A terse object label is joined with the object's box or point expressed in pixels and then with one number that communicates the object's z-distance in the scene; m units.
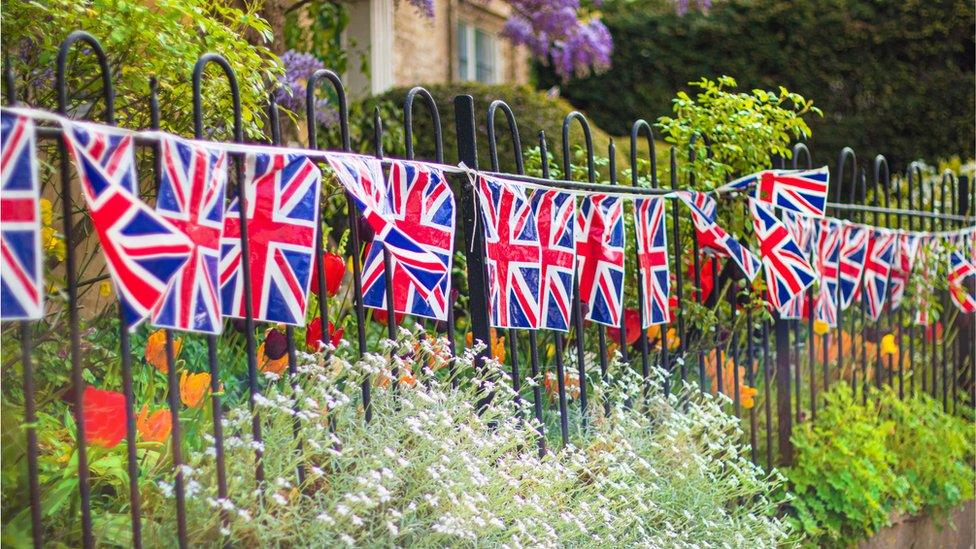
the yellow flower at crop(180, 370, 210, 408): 3.21
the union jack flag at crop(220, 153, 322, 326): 2.55
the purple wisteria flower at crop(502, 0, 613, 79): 9.98
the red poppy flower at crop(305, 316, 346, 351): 3.57
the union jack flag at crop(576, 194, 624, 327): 3.77
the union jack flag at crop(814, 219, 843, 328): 4.91
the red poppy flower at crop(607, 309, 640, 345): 4.36
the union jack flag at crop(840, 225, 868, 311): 5.18
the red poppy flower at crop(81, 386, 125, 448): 2.65
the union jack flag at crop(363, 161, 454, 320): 2.95
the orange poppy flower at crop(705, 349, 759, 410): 4.56
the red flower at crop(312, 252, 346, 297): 3.41
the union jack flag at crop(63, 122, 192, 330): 2.12
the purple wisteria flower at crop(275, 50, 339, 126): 5.93
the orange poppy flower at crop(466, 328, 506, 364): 4.03
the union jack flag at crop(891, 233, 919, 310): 5.71
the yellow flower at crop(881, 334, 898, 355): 5.61
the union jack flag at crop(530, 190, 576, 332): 3.51
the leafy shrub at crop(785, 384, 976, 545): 4.43
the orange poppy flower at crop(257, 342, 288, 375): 3.42
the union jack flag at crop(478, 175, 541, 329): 3.30
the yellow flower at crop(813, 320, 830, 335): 5.12
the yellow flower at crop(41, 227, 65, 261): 2.93
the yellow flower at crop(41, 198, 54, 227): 2.95
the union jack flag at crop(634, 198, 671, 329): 3.96
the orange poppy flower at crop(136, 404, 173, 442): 2.83
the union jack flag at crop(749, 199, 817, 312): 4.50
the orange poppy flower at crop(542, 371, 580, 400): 3.95
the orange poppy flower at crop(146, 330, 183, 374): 3.27
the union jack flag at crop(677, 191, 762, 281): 4.26
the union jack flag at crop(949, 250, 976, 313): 6.17
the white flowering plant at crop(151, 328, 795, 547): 2.47
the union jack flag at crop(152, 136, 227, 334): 2.26
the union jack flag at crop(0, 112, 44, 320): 2.00
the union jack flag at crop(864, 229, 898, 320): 5.41
